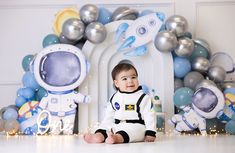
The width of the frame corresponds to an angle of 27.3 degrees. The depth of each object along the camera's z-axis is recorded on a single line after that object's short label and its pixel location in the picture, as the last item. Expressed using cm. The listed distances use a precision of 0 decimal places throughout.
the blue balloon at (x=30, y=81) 415
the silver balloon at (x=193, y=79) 406
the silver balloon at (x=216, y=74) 414
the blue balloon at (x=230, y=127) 393
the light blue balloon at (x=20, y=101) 413
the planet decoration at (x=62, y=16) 430
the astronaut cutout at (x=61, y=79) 405
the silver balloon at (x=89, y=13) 412
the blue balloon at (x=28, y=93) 412
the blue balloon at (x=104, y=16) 425
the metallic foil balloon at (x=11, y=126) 396
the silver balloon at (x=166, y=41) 400
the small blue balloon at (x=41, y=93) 414
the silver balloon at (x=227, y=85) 412
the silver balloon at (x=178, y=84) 416
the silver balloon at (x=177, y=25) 411
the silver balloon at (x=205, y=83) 391
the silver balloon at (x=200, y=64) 414
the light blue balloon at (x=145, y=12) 429
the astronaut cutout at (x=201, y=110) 386
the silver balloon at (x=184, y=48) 405
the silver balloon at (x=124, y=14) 425
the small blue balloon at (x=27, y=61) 427
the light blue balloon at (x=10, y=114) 402
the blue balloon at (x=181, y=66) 410
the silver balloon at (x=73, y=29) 407
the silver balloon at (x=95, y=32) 405
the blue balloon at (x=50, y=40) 424
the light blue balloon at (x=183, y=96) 396
